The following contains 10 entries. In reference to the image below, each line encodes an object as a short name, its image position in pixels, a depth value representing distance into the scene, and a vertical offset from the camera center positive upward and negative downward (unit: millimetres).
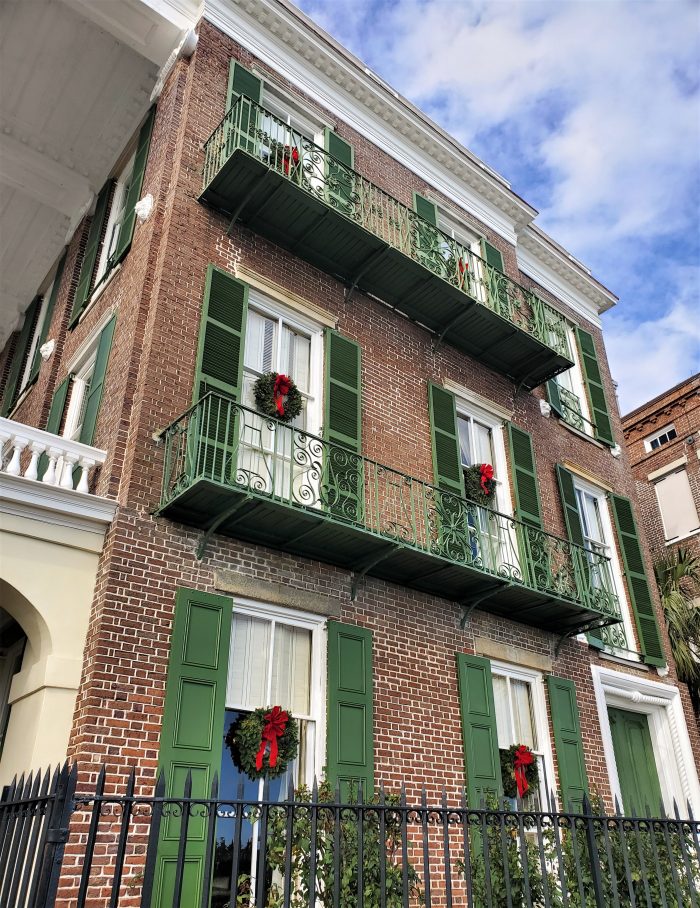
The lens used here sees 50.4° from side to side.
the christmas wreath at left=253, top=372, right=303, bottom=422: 8922 +5086
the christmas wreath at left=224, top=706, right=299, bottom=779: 7078 +1173
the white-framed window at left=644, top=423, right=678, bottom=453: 21297 +11082
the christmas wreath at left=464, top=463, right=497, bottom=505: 10977 +5131
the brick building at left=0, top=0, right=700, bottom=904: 7199 +4434
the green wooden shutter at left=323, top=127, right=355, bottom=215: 10742 +9315
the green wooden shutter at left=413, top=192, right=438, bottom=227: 13039 +10312
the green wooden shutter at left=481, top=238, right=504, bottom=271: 14047 +10289
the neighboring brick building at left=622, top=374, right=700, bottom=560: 19938 +10156
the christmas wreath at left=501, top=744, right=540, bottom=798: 9203 +1186
